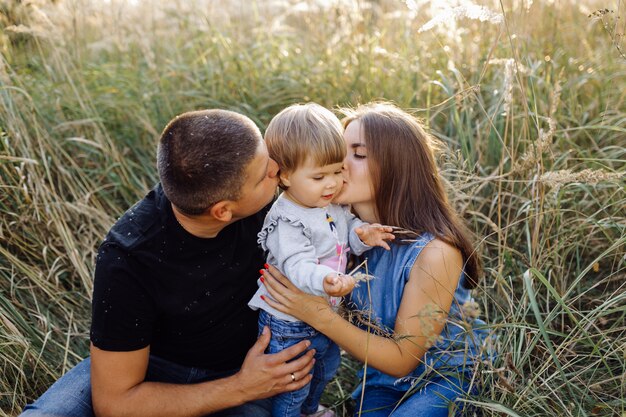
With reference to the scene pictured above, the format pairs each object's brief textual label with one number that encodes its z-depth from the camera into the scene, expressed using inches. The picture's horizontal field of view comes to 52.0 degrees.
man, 82.5
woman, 87.4
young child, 84.0
